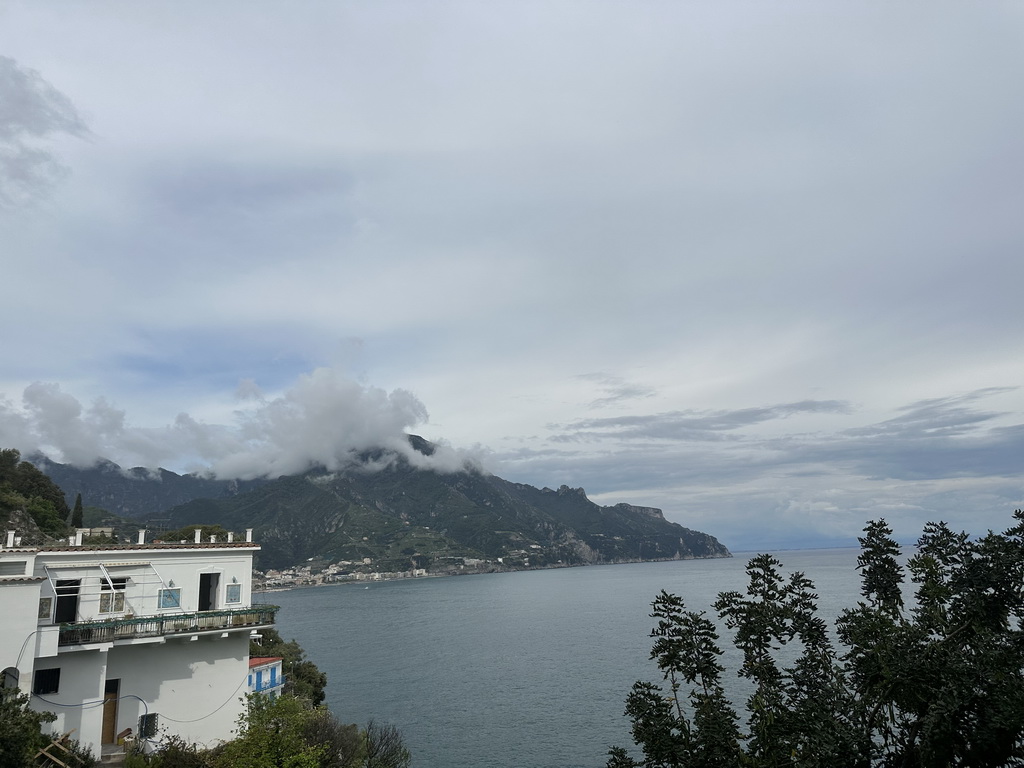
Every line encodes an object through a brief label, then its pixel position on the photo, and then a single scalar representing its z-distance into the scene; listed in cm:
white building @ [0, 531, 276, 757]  2270
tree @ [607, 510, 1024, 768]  1306
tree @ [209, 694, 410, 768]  2094
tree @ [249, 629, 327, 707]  4357
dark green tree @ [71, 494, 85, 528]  9075
